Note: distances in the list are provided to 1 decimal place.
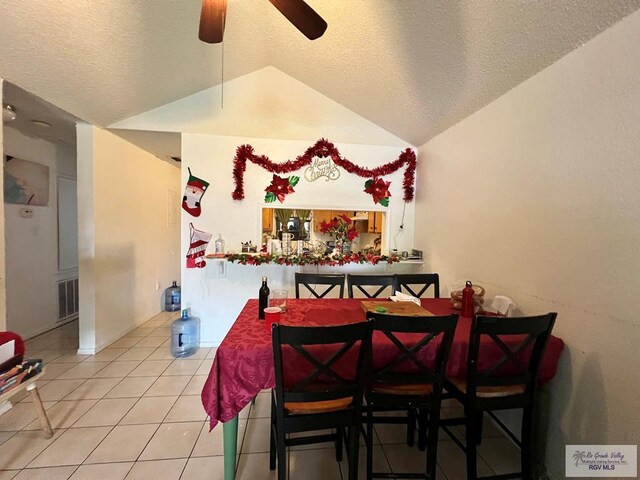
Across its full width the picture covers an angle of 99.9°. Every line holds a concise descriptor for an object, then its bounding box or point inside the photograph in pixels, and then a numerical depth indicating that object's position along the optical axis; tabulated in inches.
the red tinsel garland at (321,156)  122.1
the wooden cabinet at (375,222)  144.8
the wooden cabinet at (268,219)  142.4
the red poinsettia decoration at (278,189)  124.8
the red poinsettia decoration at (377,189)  130.3
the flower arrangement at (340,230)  128.0
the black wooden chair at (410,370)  52.5
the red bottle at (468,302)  76.0
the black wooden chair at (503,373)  53.5
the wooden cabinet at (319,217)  167.7
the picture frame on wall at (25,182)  116.0
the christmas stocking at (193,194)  120.7
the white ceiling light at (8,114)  89.2
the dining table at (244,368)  53.8
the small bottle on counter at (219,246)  122.0
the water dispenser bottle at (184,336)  114.5
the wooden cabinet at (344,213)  139.3
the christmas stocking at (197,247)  122.5
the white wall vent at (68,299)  142.3
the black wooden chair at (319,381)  48.3
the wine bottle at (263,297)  73.1
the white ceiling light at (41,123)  110.3
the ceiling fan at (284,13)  50.1
